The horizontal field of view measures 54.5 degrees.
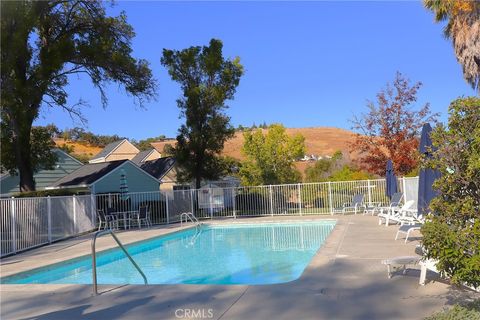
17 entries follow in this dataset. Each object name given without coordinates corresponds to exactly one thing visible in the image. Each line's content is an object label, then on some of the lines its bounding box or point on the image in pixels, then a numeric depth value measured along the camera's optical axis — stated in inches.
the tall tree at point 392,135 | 979.1
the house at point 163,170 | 1359.5
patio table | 794.2
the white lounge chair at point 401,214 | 522.6
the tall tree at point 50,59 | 640.4
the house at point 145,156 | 1723.8
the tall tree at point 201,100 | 1076.5
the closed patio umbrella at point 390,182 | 697.1
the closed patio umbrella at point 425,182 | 337.2
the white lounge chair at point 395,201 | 631.2
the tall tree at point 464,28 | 671.8
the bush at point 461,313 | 180.9
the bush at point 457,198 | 160.6
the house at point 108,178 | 1051.3
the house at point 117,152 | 1876.2
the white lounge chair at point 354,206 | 841.5
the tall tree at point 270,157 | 1286.9
